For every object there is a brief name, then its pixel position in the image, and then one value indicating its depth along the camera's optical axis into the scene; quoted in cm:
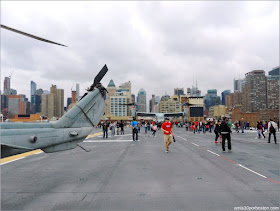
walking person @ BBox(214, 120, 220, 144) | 1440
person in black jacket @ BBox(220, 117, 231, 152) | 1039
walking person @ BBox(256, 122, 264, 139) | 1769
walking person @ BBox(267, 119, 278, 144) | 1409
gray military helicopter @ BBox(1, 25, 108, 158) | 453
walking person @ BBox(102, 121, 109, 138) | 1932
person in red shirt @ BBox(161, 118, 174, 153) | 1036
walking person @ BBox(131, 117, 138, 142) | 1578
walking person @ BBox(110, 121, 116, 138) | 2032
